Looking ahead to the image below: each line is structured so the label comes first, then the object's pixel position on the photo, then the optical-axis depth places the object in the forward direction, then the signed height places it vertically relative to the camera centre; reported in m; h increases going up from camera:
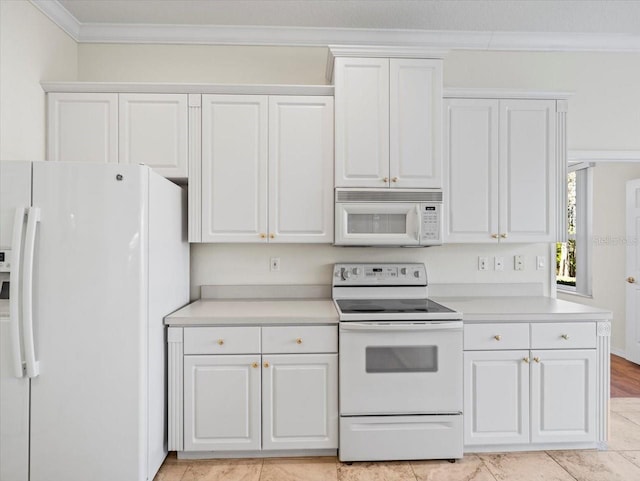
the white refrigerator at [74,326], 1.79 -0.40
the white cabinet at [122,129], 2.46 +0.69
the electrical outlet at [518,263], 2.92 -0.16
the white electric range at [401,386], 2.19 -0.81
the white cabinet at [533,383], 2.25 -0.81
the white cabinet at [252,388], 2.18 -0.82
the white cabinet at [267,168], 2.51 +0.46
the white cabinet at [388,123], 2.47 +0.74
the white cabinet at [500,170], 2.61 +0.47
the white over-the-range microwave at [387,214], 2.48 +0.17
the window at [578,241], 4.20 +0.00
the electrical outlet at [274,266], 2.84 -0.18
